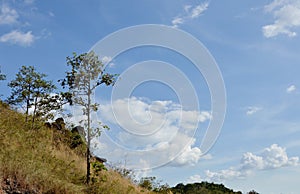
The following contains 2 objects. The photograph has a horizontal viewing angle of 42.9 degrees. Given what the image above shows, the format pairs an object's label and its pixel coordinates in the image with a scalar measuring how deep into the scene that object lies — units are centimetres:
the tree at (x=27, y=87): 1549
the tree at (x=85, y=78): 1222
